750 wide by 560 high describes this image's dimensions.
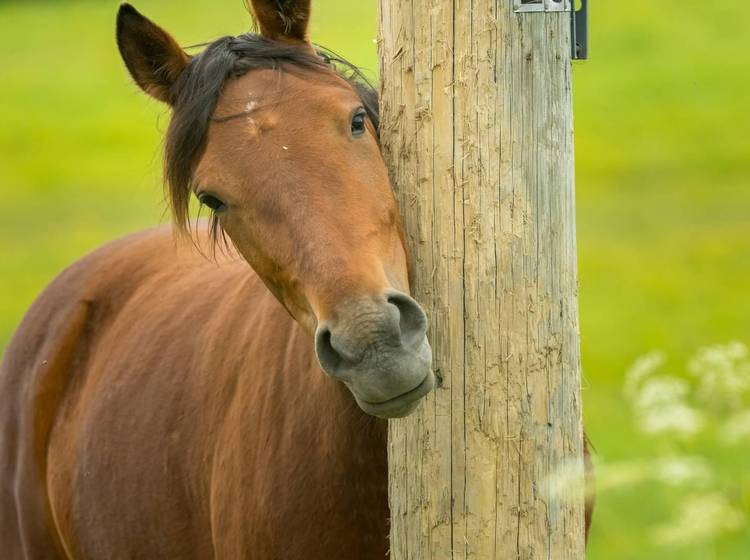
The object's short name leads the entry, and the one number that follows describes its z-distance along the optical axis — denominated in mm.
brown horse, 6164
